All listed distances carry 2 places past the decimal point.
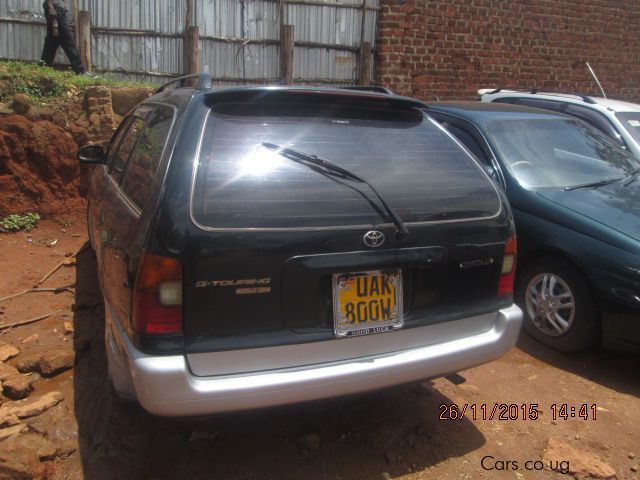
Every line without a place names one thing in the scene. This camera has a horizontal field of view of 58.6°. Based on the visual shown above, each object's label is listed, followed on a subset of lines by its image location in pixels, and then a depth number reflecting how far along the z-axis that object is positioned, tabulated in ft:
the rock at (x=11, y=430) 9.25
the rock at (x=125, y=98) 22.07
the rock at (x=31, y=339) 12.71
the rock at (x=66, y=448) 9.05
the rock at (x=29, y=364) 11.45
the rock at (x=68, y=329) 13.16
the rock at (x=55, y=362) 11.30
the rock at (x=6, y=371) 11.02
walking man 22.95
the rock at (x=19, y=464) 8.18
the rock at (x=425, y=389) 11.31
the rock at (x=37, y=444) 8.84
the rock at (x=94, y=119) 21.50
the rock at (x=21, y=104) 20.36
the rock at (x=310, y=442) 9.42
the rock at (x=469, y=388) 11.63
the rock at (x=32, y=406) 9.91
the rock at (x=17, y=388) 10.55
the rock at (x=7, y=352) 11.83
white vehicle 19.65
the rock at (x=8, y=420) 9.59
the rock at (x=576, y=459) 9.30
